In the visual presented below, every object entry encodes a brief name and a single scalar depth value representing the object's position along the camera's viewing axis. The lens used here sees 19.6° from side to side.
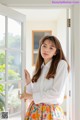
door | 2.20
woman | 1.88
